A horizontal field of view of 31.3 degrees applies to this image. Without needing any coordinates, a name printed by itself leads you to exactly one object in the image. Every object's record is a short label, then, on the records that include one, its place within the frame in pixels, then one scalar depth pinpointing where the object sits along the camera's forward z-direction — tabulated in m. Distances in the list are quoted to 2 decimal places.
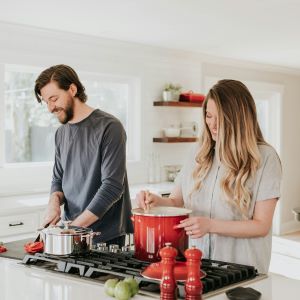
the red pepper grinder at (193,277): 1.47
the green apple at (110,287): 1.54
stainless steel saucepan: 1.91
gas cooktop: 1.62
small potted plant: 5.60
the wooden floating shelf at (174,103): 5.55
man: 2.43
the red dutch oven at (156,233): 1.79
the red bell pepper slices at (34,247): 2.05
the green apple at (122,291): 1.51
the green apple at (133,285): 1.55
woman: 1.96
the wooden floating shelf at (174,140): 5.59
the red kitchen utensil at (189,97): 5.75
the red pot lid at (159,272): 1.63
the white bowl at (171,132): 5.68
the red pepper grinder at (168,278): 1.47
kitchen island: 1.58
